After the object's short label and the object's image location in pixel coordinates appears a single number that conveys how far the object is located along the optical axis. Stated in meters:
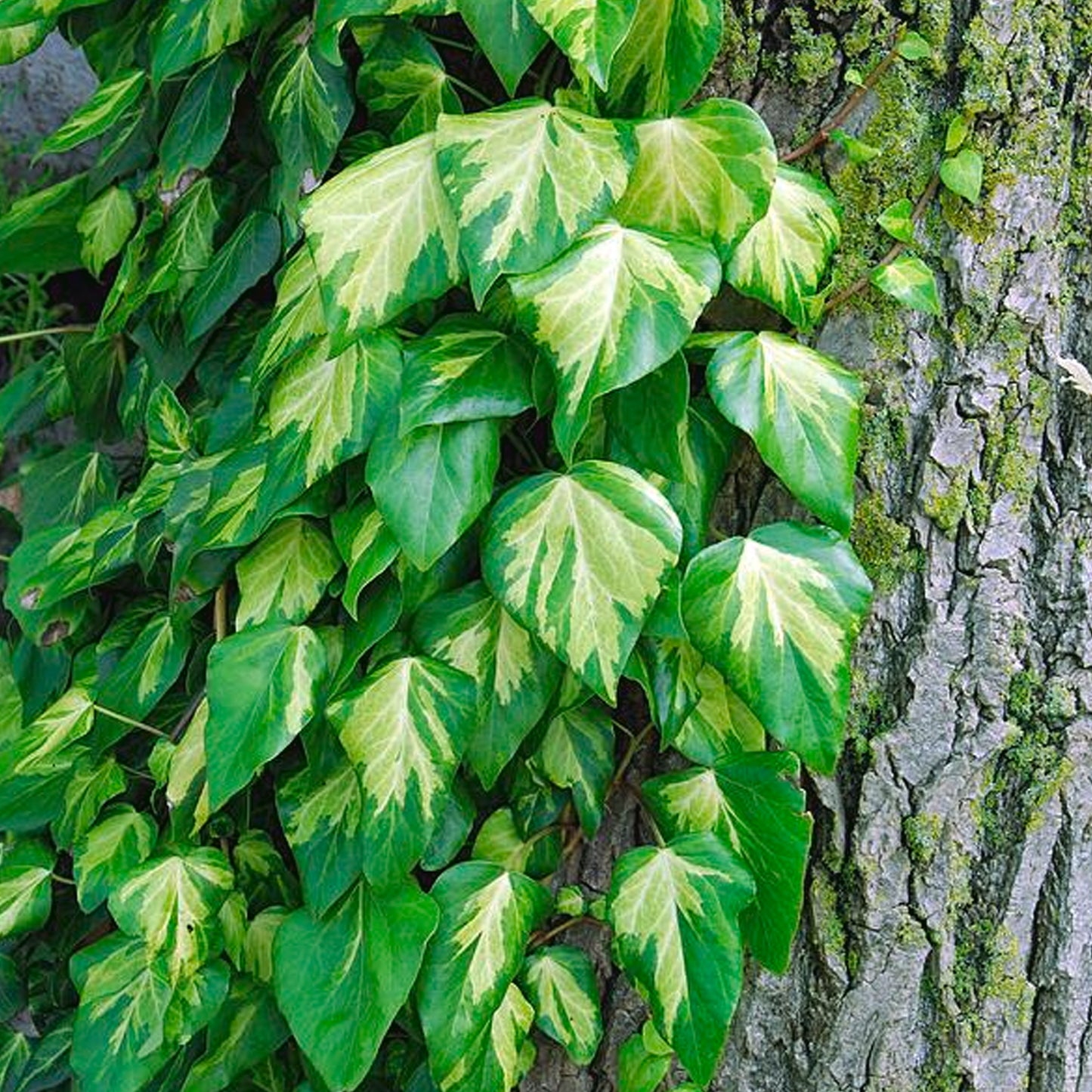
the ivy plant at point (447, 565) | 0.76
